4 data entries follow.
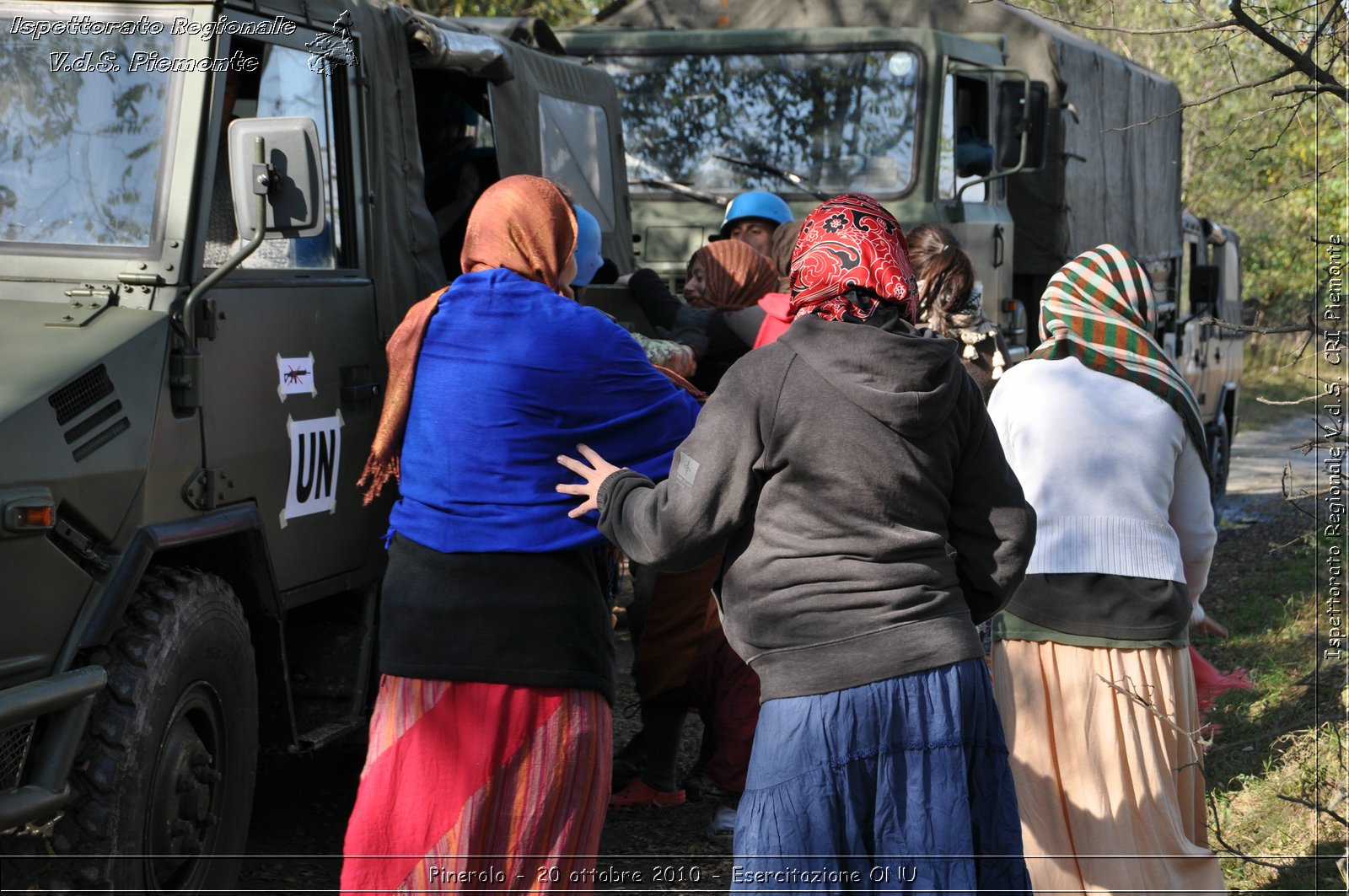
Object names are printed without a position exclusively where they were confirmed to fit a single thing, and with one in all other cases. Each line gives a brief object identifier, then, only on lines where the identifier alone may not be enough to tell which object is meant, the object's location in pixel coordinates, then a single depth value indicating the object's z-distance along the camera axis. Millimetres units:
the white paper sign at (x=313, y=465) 4156
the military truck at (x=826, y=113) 8023
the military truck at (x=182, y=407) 3254
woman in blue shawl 3143
